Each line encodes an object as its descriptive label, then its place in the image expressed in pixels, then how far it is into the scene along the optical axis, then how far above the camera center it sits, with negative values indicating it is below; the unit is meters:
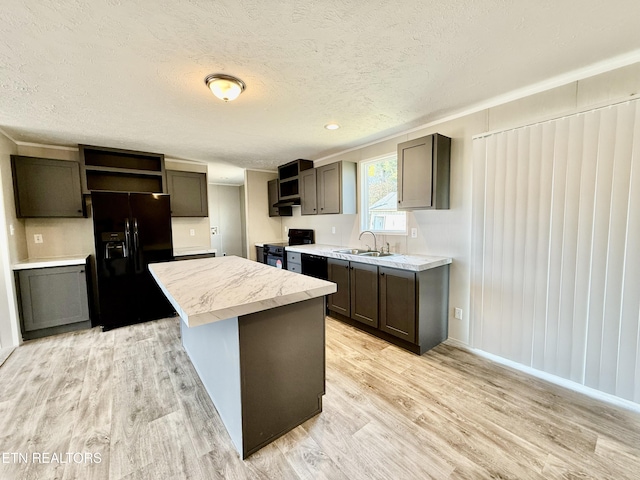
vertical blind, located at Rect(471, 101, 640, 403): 1.78 -0.23
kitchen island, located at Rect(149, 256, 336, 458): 1.38 -0.75
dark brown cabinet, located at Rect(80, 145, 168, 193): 3.52 +0.73
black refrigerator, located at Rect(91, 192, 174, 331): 3.26 -0.38
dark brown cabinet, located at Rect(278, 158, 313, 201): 4.65 +0.80
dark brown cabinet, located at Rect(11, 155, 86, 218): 3.13 +0.46
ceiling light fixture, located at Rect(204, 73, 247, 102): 1.87 +0.99
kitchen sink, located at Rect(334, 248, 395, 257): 3.33 -0.44
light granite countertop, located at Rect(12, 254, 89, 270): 2.93 -0.44
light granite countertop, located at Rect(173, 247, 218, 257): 3.85 -0.44
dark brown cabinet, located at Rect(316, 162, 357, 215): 3.73 +0.47
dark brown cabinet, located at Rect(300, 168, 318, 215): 4.18 +0.45
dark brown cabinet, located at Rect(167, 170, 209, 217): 4.11 +0.47
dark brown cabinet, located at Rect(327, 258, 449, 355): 2.54 -0.88
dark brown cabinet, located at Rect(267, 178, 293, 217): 5.23 +0.36
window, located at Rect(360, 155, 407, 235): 3.39 +0.30
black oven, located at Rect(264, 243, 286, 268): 4.38 -0.59
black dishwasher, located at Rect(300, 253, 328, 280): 3.55 -0.63
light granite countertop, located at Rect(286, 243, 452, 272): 2.48 -0.43
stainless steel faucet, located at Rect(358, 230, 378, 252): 3.57 -0.32
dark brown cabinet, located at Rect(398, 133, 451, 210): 2.59 +0.49
